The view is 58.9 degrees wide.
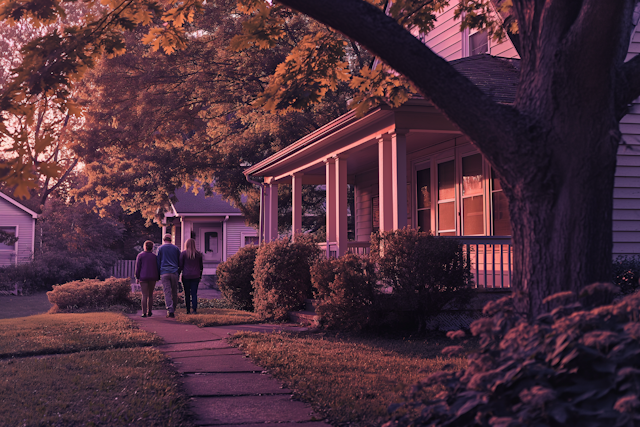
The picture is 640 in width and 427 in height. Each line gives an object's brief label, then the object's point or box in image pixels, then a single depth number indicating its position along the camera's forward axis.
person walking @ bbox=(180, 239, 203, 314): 13.51
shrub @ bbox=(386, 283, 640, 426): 2.51
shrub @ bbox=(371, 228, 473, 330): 9.03
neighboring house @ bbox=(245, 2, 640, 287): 10.57
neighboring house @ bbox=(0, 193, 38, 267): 32.25
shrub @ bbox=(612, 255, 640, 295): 10.53
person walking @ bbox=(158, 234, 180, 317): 13.04
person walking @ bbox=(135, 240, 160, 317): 13.15
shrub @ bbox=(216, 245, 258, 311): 15.73
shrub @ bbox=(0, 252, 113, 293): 28.69
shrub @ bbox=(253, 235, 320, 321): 12.09
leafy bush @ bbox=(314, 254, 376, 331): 9.36
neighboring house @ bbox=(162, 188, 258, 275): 32.78
